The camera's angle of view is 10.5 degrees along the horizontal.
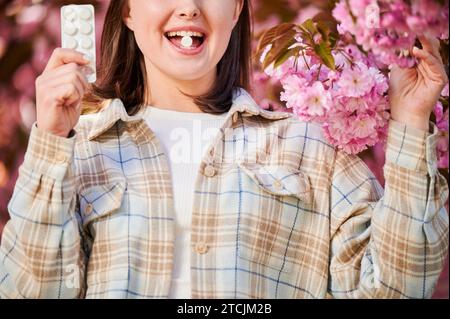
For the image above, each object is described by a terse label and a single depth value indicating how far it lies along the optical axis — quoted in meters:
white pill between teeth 3.21
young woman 3.11
